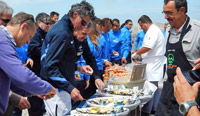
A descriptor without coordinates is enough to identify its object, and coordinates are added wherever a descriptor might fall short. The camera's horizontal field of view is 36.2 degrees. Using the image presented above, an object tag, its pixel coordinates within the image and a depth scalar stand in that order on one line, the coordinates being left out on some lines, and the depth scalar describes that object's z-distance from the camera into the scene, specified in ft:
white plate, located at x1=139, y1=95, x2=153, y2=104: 10.67
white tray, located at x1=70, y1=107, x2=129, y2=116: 8.11
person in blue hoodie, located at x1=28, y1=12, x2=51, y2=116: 15.53
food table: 8.40
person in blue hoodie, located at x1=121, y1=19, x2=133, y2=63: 27.55
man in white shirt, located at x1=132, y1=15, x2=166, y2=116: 17.08
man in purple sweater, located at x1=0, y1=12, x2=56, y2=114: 6.95
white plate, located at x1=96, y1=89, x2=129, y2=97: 10.84
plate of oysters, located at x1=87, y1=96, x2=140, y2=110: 9.20
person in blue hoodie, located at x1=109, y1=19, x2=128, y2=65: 25.09
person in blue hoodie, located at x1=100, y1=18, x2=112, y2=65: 19.25
